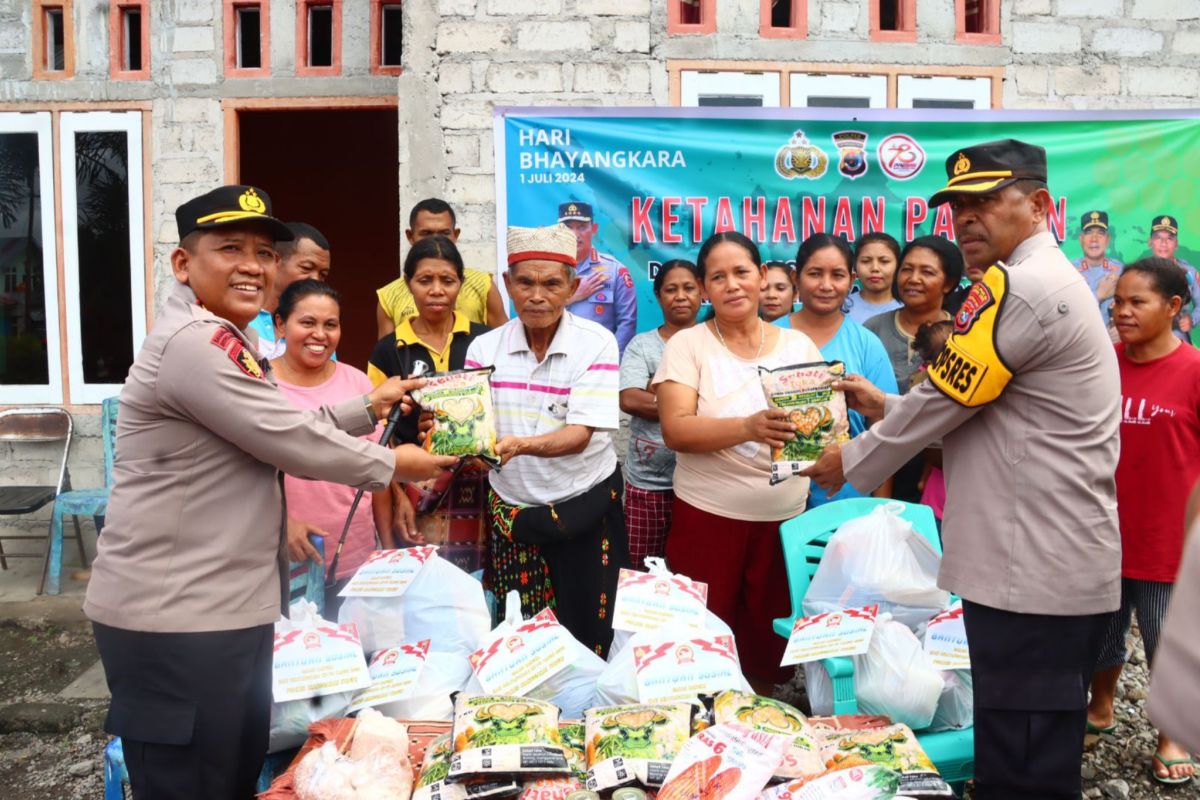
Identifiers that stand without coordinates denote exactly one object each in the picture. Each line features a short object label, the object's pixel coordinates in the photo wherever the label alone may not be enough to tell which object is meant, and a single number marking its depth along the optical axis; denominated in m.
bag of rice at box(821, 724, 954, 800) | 1.79
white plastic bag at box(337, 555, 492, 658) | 2.42
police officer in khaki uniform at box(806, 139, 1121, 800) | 1.88
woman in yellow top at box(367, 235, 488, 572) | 3.12
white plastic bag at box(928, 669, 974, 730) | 2.37
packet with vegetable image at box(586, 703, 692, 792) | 1.81
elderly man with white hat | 2.83
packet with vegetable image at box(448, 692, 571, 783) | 1.80
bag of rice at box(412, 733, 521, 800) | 1.79
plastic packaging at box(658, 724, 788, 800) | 1.68
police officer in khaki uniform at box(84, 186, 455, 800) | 1.81
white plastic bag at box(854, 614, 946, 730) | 2.25
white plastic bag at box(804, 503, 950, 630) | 2.52
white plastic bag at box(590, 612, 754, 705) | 2.16
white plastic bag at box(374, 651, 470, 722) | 2.22
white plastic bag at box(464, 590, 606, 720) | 2.25
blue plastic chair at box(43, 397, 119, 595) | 4.95
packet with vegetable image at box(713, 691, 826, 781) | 1.80
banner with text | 4.48
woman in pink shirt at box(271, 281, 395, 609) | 2.90
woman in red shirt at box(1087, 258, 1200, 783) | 2.90
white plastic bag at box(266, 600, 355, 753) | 2.12
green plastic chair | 2.31
